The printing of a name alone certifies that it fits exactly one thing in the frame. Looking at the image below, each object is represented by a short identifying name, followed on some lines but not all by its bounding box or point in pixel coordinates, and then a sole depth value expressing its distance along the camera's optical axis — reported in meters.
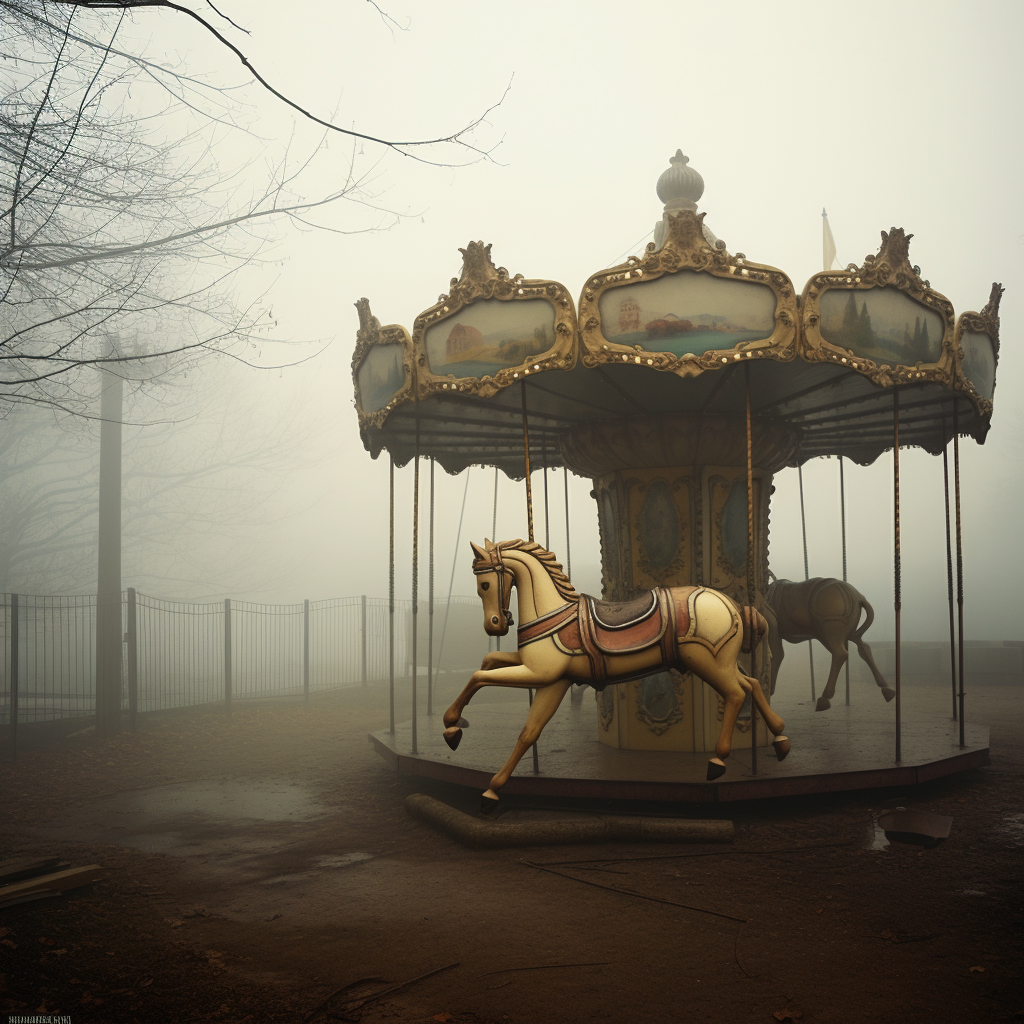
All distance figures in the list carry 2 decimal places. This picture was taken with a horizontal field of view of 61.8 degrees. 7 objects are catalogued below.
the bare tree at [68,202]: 6.89
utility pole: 15.45
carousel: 7.52
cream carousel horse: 7.39
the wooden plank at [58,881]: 5.84
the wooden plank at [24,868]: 6.11
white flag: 10.02
